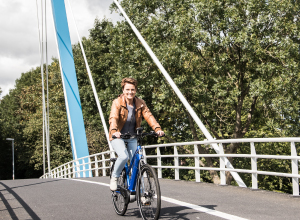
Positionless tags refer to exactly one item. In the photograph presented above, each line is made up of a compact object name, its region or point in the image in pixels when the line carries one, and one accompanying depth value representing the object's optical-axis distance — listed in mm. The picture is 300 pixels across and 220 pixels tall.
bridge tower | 22000
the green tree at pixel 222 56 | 16156
